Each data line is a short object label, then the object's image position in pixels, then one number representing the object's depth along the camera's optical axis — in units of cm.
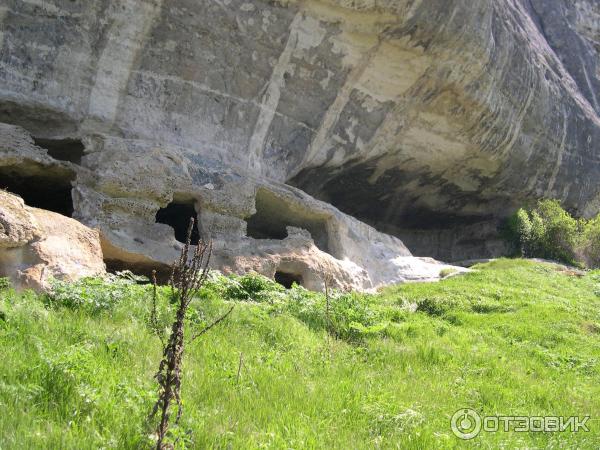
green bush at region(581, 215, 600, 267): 2373
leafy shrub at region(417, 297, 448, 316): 972
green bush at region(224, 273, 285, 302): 815
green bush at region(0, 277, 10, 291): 653
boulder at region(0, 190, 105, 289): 705
